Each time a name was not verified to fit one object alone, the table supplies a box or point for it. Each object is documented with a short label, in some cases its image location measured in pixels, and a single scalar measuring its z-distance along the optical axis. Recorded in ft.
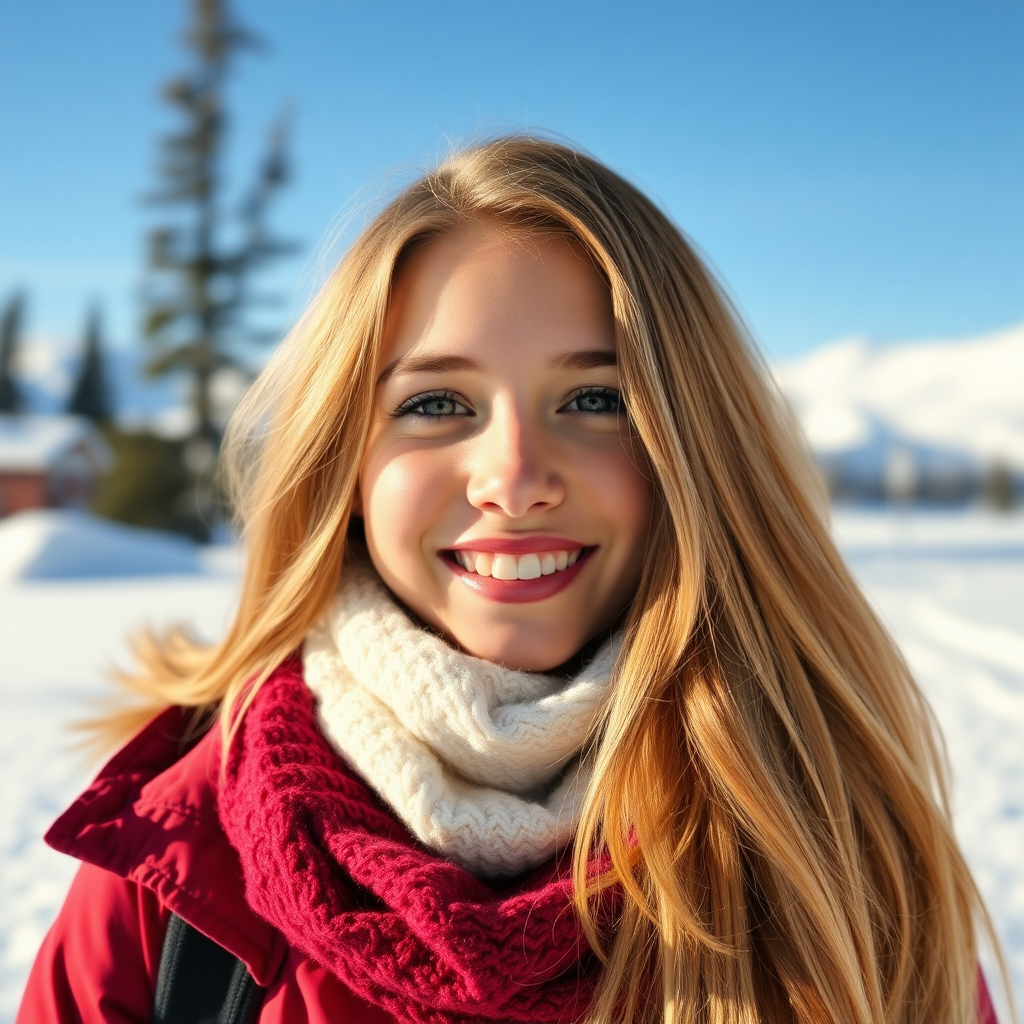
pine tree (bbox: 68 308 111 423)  130.62
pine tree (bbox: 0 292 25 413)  126.11
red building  82.33
